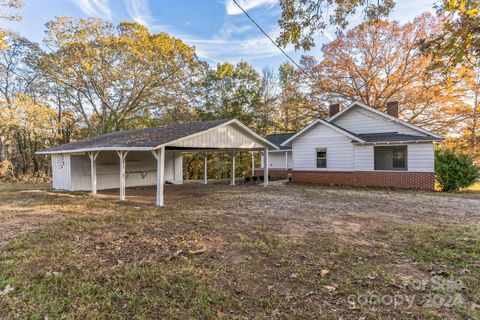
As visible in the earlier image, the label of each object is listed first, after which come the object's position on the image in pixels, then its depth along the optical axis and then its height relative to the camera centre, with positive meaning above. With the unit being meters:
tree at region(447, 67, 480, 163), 19.16 +2.76
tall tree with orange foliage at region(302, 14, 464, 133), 19.83 +6.77
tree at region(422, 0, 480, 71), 3.95 +1.89
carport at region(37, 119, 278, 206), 9.83 +0.34
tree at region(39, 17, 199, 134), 18.70 +7.04
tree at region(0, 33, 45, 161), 18.73 +6.66
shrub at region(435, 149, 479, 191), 12.34 -0.68
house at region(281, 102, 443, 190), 13.02 +0.35
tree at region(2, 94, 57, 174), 18.62 +2.58
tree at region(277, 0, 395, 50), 5.81 +3.18
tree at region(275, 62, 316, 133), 24.48 +4.82
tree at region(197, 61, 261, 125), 27.34 +6.63
